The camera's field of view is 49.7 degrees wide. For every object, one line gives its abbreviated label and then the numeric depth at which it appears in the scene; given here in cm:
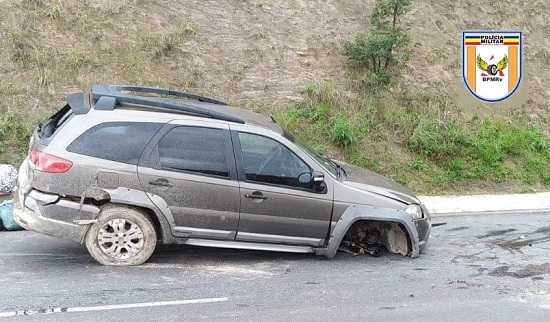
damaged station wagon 591
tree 1203
